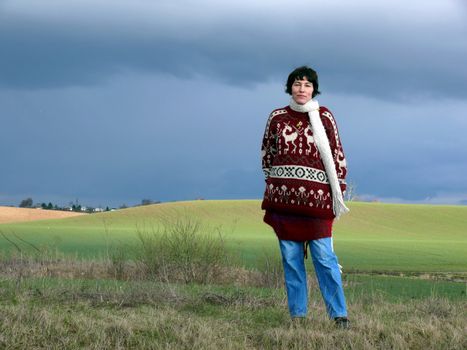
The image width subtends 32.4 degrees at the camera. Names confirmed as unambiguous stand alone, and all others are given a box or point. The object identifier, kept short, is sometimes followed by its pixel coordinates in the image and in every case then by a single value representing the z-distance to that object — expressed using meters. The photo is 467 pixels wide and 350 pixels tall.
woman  7.84
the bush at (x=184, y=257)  14.09
